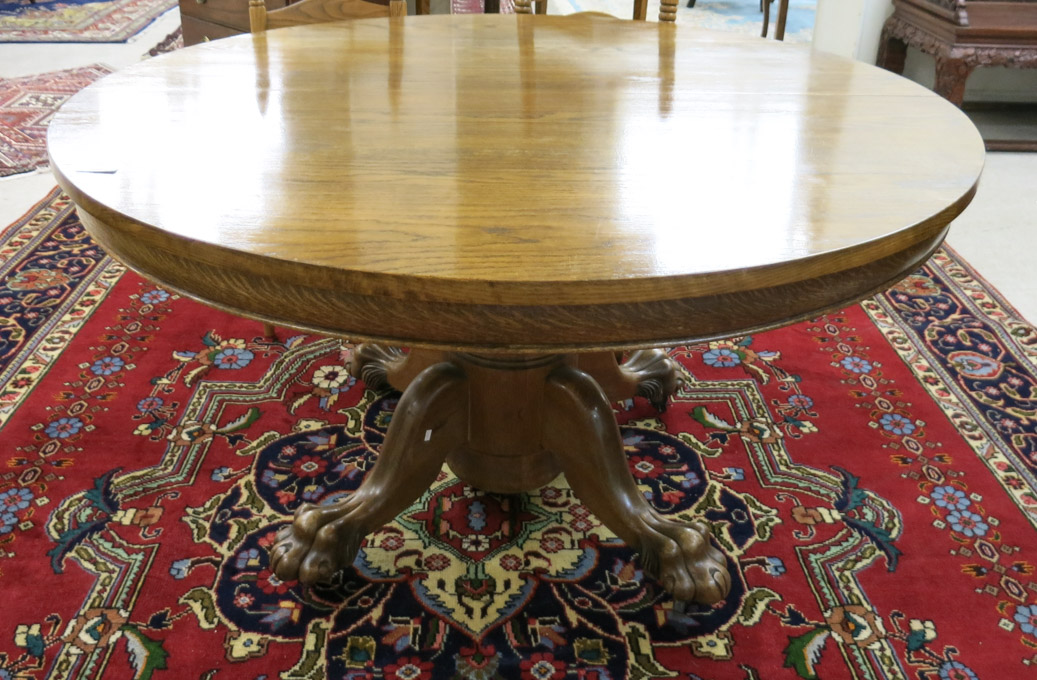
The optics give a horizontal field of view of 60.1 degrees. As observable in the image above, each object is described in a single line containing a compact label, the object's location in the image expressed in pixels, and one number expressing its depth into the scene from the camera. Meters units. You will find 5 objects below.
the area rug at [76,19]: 5.00
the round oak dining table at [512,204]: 0.77
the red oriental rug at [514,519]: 1.29
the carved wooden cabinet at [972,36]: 3.22
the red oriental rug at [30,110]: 3.21
